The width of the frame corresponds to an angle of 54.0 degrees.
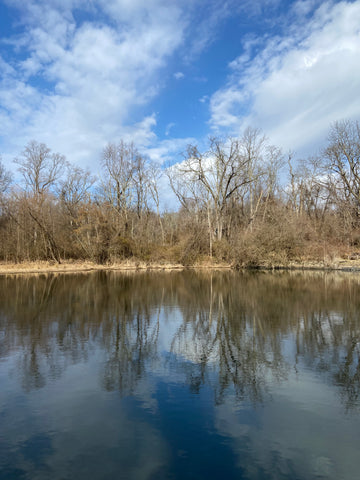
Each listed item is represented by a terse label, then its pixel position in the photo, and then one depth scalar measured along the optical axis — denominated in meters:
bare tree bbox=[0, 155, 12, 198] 40.59
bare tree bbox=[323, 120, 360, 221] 37.09
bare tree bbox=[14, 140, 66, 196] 42.53
